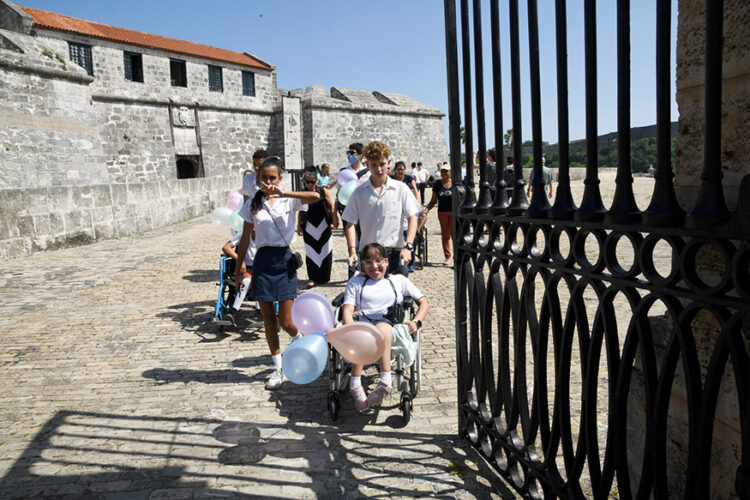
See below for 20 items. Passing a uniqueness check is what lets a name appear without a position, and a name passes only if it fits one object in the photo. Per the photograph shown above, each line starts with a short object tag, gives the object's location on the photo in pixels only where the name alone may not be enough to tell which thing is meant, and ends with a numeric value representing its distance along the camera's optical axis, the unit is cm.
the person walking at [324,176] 1482
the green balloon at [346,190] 768
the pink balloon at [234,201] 816
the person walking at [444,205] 1020
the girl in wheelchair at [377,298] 409
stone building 1415
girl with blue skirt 483
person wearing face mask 959
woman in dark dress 753
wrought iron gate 168
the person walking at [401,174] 1013
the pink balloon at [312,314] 405
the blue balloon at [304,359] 365
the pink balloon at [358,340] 360
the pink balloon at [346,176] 845
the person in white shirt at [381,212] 540
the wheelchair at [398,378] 400
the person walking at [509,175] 1307
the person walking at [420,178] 1783
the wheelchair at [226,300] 624
